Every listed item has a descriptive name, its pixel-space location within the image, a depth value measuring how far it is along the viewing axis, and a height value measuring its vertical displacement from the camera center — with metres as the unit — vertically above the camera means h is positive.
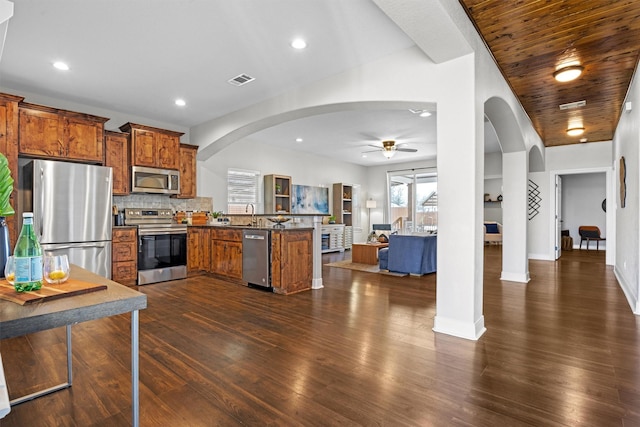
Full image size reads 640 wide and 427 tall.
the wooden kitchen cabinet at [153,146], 5.39 +1.16
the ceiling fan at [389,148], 7.43 +1.54
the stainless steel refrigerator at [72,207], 4.30 +0.10
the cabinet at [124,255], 5.01 -0.61
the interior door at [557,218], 7.75 -0.08
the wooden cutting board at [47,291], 1.21 -0.30
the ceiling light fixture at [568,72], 3.65 +1.58
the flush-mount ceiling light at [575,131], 6.23 +1.59
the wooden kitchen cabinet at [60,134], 4.31 +1.12
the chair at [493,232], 10.21 -0.53
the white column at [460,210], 2.96 +0.04
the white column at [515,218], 5.34 -0.05
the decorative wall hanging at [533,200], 7.93 +0.36
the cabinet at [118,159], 5.19 +0.88
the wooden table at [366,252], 6.87 -0.78
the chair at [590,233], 9.29 -0.52
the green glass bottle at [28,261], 1.29 -0.18
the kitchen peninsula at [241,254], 4.57 -0.60
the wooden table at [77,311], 1.05 -0.33
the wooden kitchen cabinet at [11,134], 4.00 +0.98
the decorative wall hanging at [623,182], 4.64 +0.46
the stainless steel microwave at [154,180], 5.41 +0.58
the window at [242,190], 7.34 +0.57
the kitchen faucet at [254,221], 5.86 -0.11
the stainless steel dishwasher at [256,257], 4.68 -0.61
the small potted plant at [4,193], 1.28 +0.09
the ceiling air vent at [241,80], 4.16 +1.73
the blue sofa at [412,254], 5.81 -0.69
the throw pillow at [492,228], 10.33 -0.41
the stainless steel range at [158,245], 5.25 -0.50
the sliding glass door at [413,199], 10.66 +0.54
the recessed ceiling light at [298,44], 3.28 +1.72
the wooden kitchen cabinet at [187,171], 6.06 +0.80
